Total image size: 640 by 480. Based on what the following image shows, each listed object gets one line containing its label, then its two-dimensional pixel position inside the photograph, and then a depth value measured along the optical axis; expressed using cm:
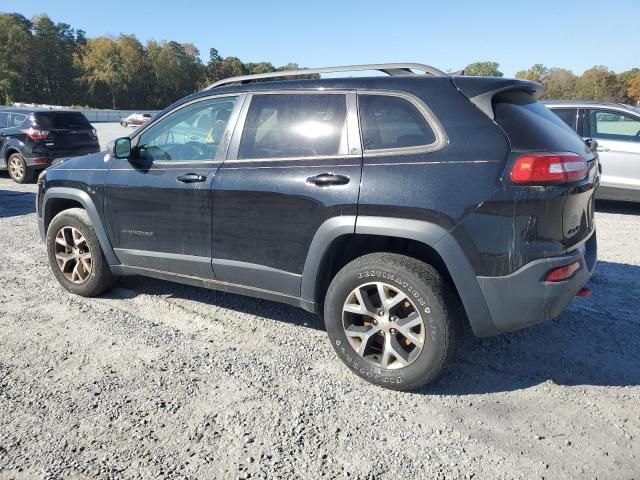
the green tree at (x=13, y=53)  7888
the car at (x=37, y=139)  1143
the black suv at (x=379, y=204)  280
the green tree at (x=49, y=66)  8800
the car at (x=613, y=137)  796
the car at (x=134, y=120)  4474
